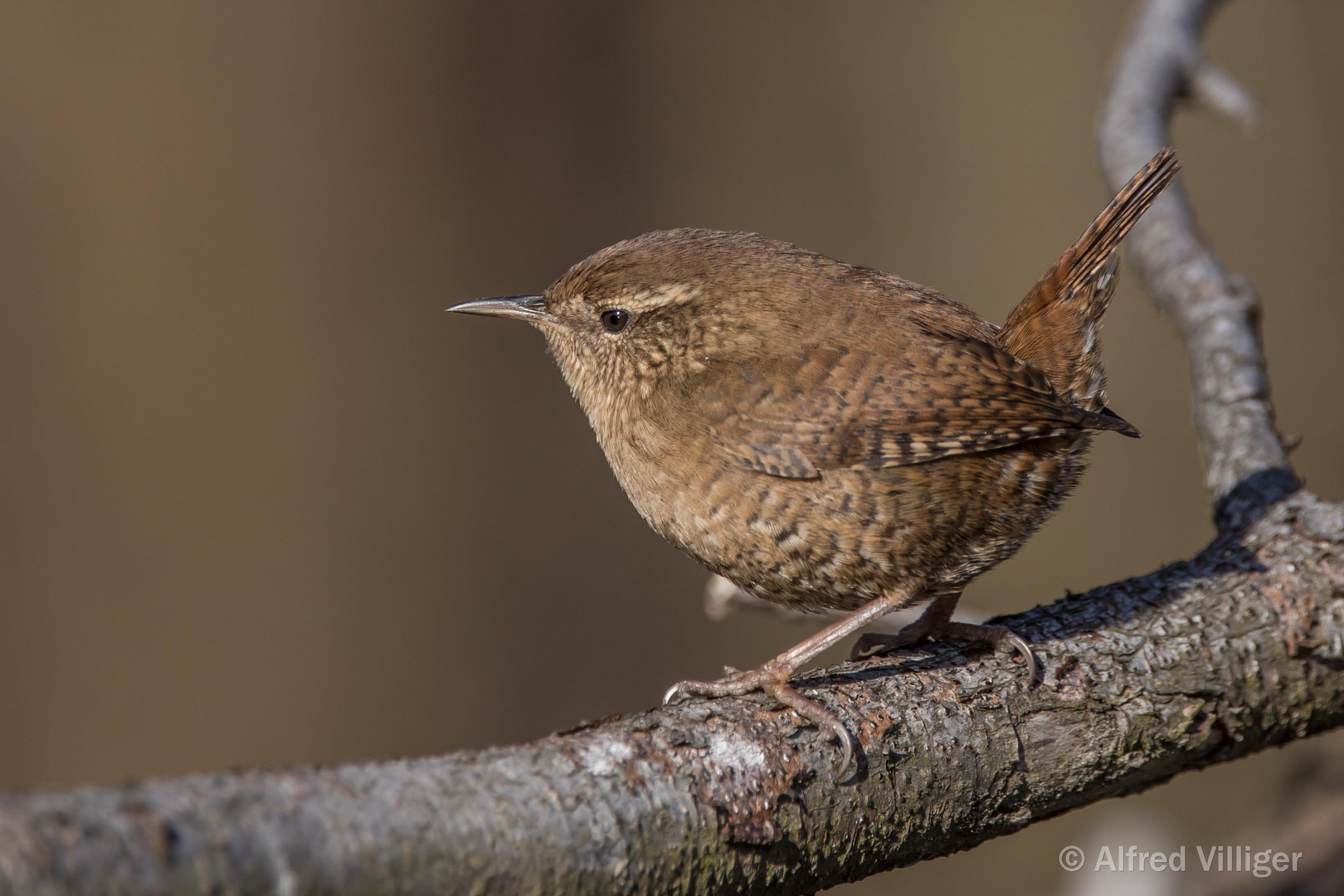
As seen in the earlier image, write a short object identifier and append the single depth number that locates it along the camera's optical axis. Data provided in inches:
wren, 99.2
